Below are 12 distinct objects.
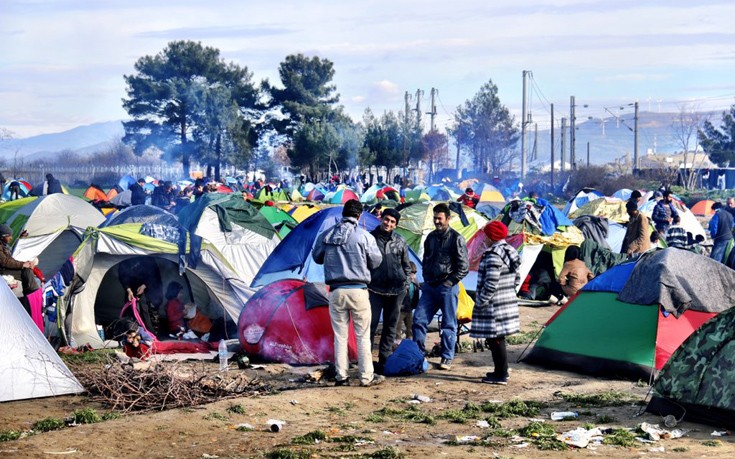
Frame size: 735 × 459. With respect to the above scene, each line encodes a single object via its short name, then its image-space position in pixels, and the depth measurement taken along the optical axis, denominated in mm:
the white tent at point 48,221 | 14773
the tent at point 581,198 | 31675
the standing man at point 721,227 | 18250
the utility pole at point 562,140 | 73225
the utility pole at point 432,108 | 86812
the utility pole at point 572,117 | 68650
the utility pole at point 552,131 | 68562
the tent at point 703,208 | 34950
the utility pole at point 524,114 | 66738
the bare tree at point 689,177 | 59516
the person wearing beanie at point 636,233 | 16281
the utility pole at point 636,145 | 76438
